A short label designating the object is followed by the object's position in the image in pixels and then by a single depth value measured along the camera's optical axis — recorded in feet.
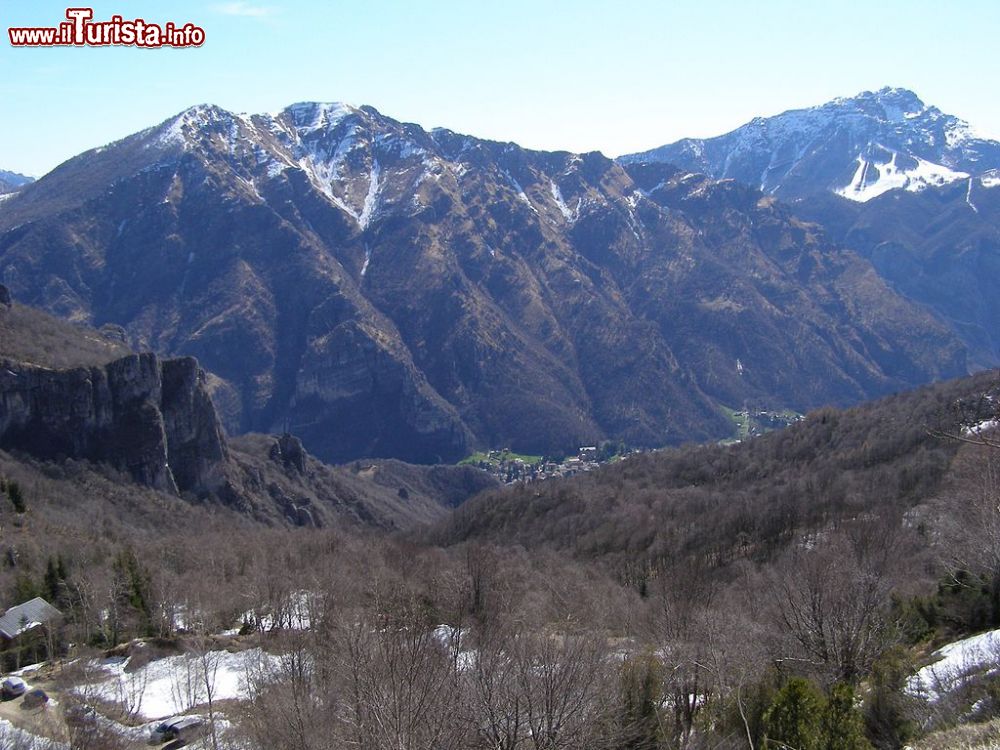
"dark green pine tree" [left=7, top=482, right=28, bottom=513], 462.60
